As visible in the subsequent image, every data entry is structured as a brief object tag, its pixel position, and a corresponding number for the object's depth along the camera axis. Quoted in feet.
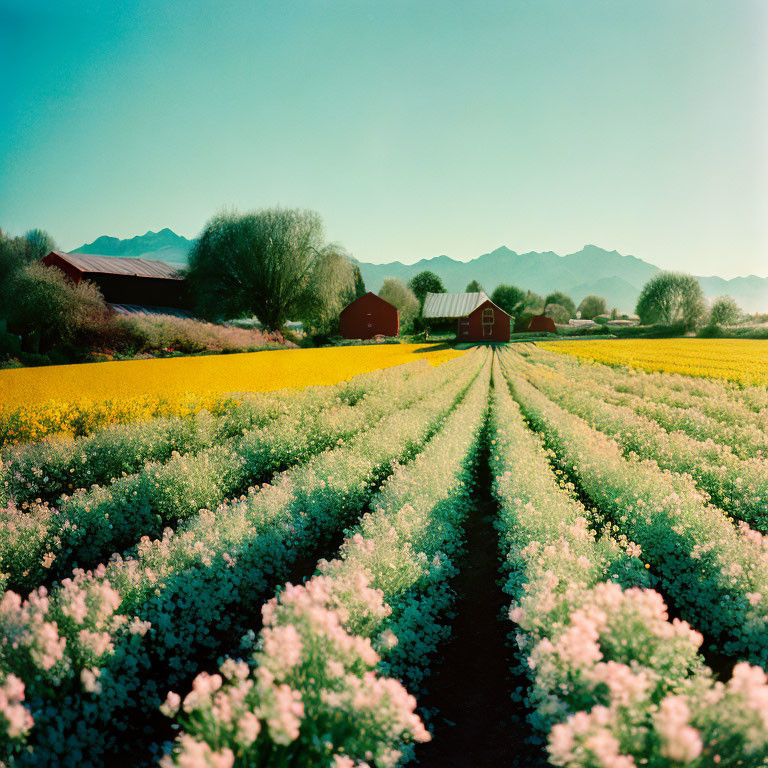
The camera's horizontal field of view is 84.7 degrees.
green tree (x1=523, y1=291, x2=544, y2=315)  441.68
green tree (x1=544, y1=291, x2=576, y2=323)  501.97
